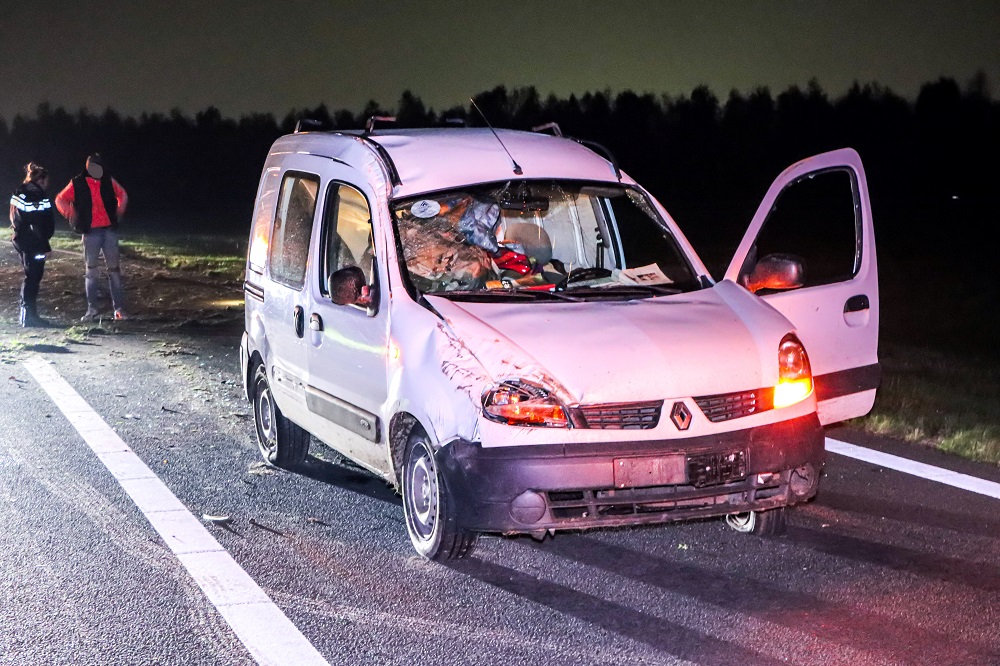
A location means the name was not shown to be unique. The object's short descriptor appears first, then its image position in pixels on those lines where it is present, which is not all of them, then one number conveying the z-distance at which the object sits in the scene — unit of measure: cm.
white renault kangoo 532
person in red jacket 1593
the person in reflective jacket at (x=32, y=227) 1611
